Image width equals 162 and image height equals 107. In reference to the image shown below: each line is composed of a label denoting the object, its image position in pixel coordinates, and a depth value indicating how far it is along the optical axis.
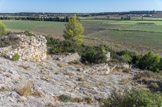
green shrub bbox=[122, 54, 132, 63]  24.00
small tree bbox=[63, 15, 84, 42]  34.78
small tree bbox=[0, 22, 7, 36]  37.56
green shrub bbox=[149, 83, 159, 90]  12.03
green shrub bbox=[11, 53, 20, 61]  11.89
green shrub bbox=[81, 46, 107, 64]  17.67
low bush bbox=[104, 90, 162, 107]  5.45
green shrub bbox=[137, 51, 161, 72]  20.86
